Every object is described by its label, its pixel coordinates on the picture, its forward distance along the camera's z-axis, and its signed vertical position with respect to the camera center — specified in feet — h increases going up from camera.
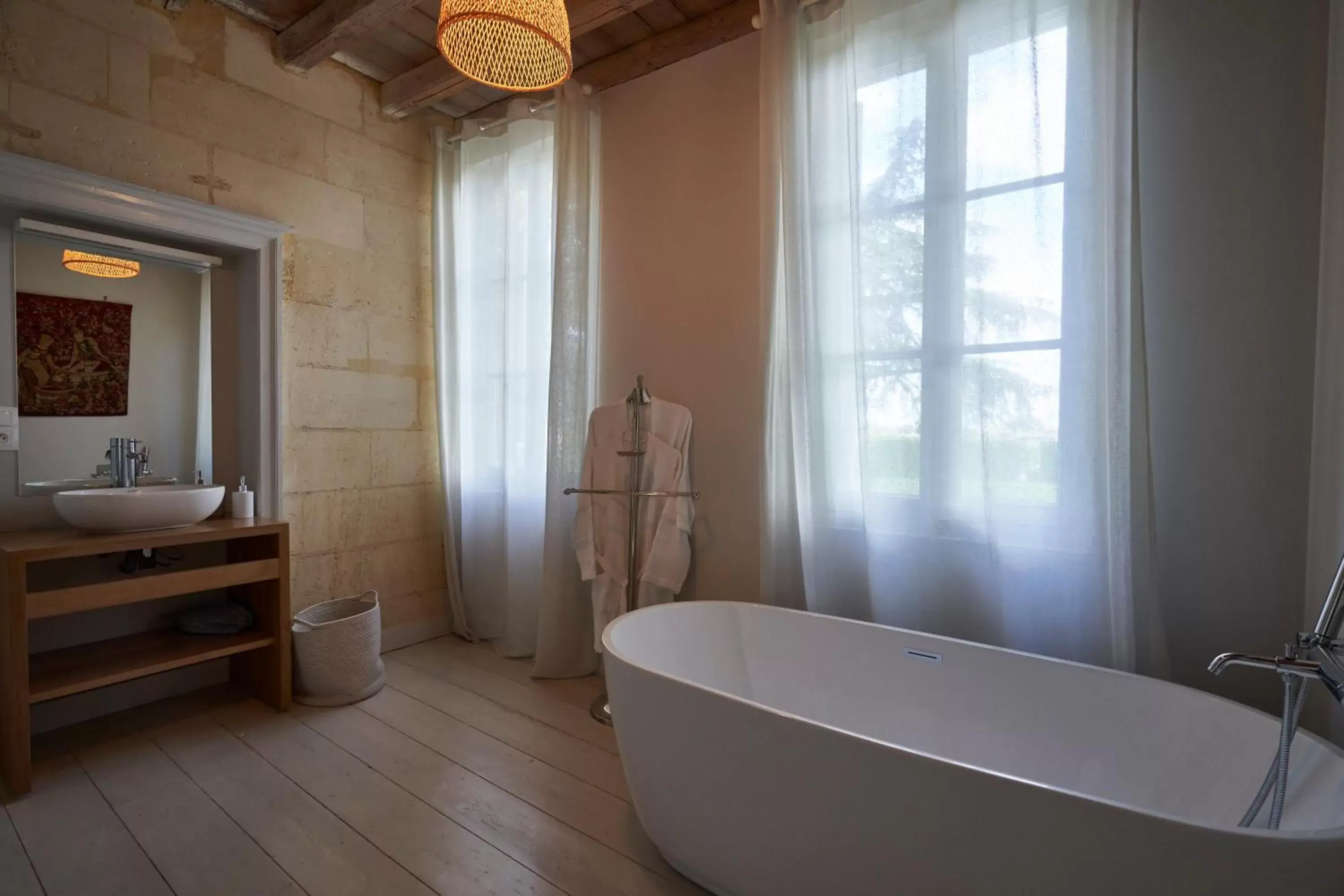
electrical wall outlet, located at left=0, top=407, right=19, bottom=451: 7.00 +0.14
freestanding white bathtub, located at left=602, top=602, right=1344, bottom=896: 3.24 -2.21
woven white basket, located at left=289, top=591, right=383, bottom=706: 8.16 -2.83
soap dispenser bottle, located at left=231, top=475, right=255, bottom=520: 8.45 -0.83
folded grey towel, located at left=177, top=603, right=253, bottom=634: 7.98 -2.26
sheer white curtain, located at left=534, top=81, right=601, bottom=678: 8.95 +1.08
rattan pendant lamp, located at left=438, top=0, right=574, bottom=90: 4.97 +3.40
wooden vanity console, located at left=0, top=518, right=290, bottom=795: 6.09 -2.05
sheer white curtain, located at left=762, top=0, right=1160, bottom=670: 5.54 +1.16
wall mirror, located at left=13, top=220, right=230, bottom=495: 7.23 +1.06
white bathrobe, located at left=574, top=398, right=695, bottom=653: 8.27 -0.98
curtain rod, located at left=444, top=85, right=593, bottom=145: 10.08 +5.04
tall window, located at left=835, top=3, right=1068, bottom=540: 5.89 +1.77
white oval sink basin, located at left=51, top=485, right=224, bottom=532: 6.63 -0.71
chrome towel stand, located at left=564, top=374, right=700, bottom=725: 8.39 -0.65
